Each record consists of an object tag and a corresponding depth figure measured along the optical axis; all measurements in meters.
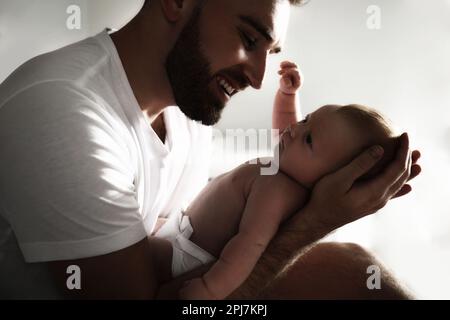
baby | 0.99
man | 0.85
